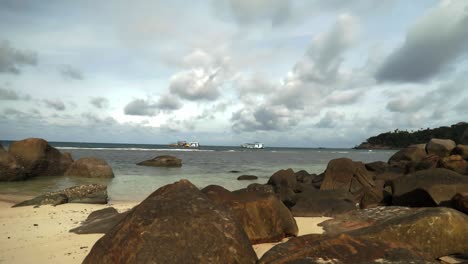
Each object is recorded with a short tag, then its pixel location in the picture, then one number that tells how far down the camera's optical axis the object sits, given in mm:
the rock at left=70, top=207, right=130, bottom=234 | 6668
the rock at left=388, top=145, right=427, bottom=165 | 21825
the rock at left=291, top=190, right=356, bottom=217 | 8625
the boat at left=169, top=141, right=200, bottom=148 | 116062
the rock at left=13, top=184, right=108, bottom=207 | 10727
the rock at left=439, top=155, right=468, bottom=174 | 13508
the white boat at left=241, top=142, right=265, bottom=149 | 132125
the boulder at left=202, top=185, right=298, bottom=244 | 5488
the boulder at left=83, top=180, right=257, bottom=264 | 3219
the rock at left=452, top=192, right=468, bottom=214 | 5955
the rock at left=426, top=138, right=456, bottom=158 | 19020
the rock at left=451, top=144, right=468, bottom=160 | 15433
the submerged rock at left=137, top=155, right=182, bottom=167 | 30672
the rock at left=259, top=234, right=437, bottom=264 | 3104
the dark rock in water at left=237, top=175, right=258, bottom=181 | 20733
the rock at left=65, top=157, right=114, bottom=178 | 20062
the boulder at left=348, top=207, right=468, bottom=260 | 4195
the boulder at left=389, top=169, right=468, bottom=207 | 7613
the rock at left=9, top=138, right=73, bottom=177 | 19355
